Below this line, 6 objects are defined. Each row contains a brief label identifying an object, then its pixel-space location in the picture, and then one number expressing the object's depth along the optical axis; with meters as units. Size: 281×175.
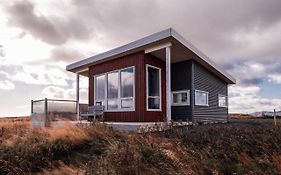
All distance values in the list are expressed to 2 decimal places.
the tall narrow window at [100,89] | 9.63
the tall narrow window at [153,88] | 8.18
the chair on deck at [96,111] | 9.39
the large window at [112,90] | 8.99
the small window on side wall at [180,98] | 9.06
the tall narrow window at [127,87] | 8.37
